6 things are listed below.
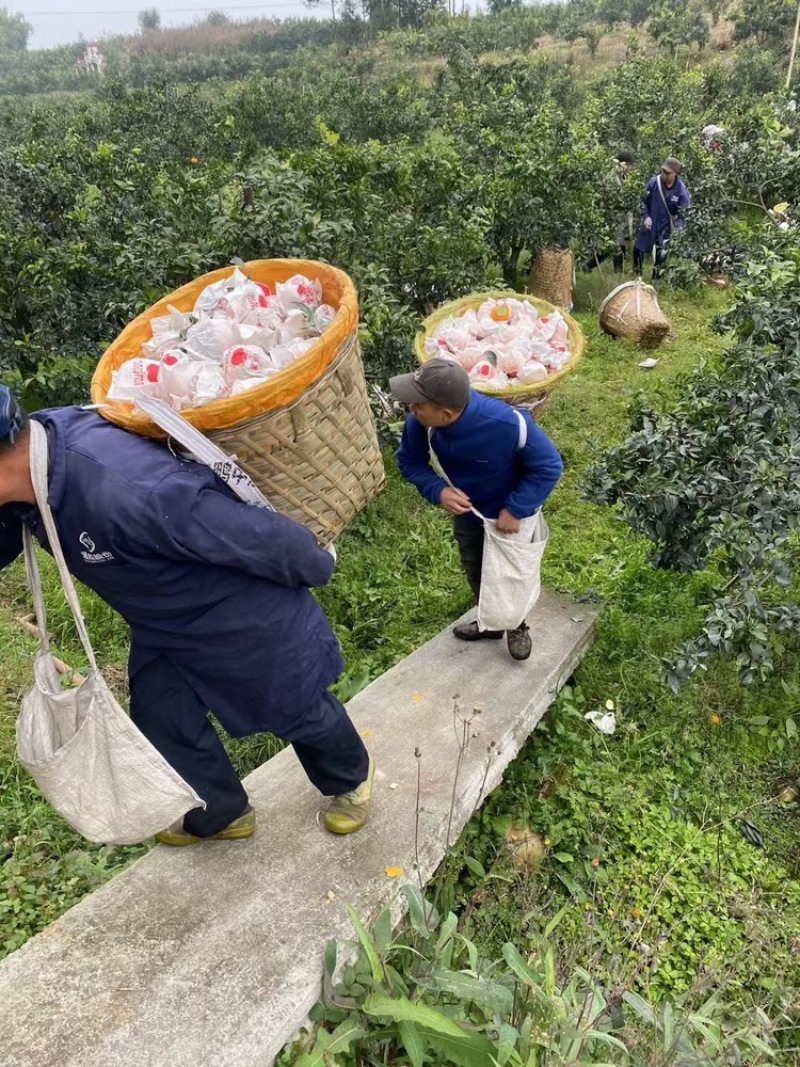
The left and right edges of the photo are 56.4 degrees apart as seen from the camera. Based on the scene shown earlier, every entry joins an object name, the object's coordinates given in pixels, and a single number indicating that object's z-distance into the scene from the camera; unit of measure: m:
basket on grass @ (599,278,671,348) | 6.77
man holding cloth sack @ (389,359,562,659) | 2.40
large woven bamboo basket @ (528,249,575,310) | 7.72
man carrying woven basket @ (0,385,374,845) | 1.57
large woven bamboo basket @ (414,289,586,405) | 3.47
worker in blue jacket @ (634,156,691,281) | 8.16
